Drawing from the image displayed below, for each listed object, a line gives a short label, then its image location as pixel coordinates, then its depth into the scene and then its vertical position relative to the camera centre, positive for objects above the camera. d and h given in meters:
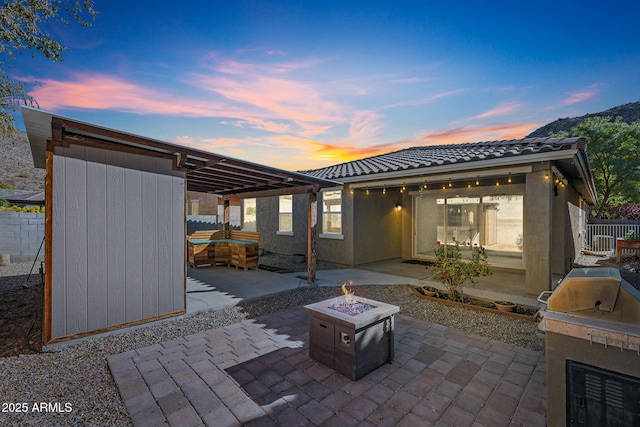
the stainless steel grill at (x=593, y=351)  1.71 -0.91
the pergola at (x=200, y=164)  3.26 +0.98
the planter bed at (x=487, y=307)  4.60 -1.71
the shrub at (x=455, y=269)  5.27 -1.07
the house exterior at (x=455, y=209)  5.77 +0.18
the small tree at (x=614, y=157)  18.47 +3.97
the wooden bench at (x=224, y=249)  8.54 -1.13
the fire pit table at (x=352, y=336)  2.82 -1.32
